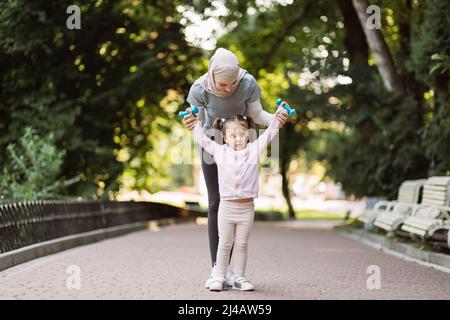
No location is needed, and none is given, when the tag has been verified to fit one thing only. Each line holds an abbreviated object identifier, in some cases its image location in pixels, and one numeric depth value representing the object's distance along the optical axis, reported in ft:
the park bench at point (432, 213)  33.68
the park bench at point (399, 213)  40.93
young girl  23.00
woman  22.84
